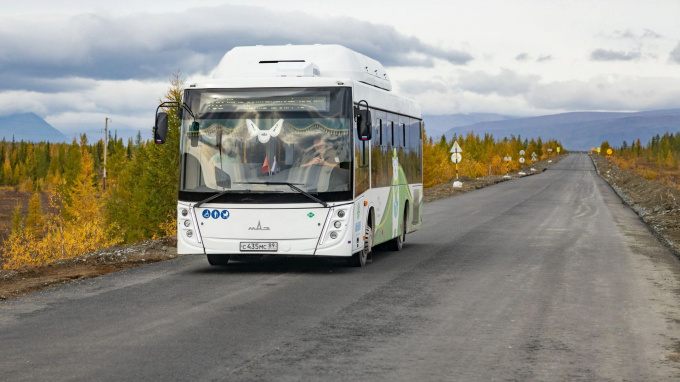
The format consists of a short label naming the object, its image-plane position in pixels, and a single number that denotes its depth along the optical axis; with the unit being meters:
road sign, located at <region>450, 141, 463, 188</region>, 47.23
